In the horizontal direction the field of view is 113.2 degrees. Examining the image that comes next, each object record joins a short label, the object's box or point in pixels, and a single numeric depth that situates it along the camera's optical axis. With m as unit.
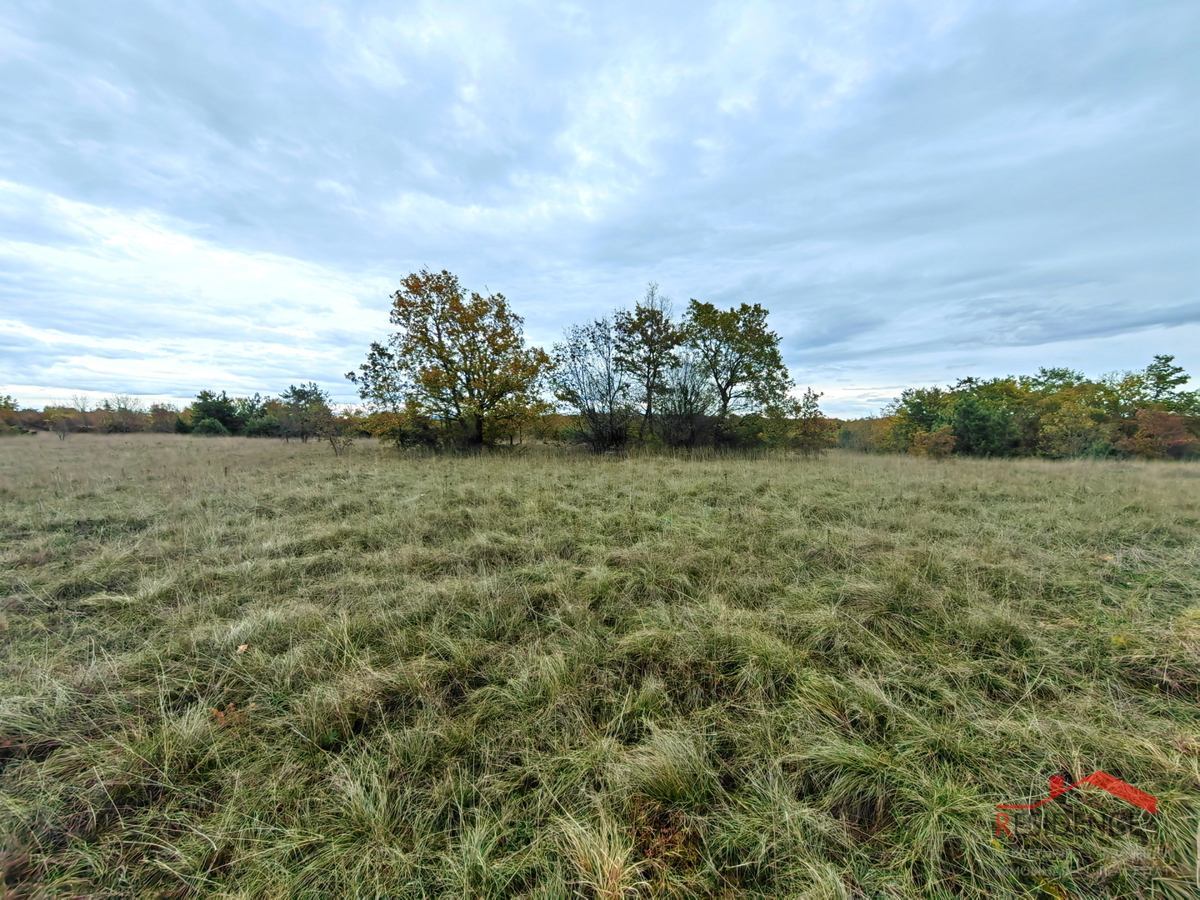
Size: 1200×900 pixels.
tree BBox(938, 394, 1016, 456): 22.34
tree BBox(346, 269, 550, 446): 15.30
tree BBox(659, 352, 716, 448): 16.94
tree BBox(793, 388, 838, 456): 17.45
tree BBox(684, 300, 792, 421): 18.27
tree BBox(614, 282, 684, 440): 16.88
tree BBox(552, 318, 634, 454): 16.38
